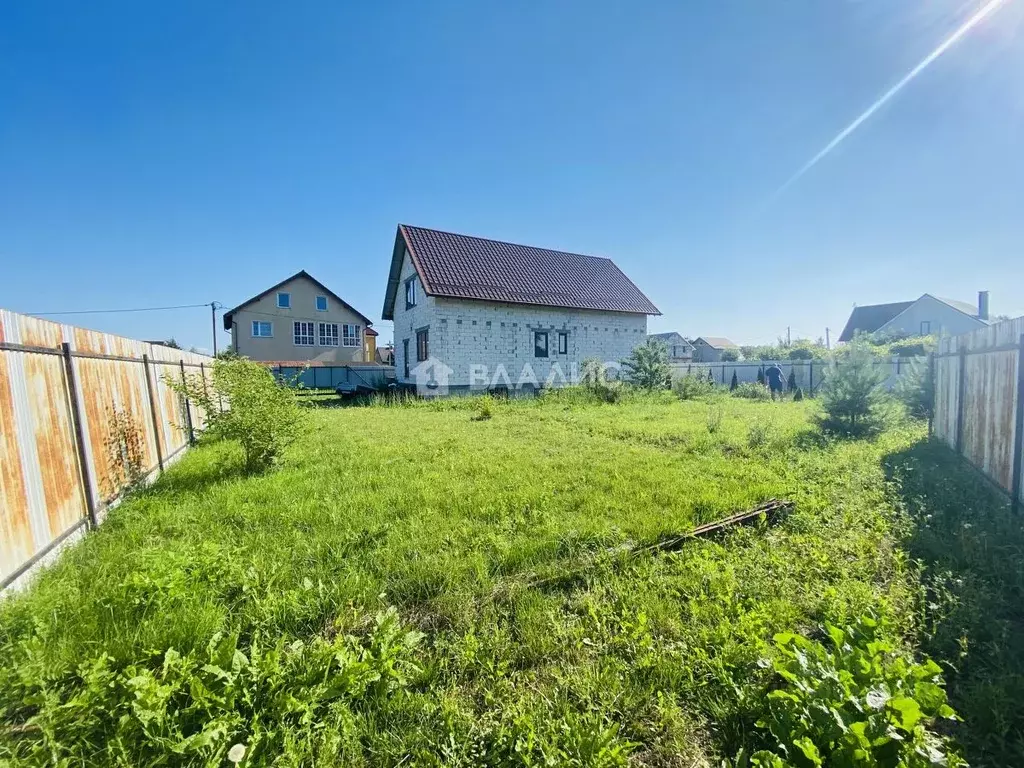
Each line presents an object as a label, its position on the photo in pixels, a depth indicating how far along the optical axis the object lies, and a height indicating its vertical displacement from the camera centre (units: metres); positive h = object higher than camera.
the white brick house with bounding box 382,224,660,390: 16.95 +1.92
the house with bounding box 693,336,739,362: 51.96 -0.47
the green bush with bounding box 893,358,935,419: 8.37 -1.06
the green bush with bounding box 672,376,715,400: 15.97 -1.53
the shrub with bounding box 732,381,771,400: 16.05 -1.82
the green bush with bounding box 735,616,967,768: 1.45 -1.36
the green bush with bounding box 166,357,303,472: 5.50 -0.57
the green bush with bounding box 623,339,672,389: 16.67 -0.71
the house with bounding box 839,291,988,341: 32.94 +1.57
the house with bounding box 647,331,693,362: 50.09 -0.02
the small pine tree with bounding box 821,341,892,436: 8.03 -1.09
